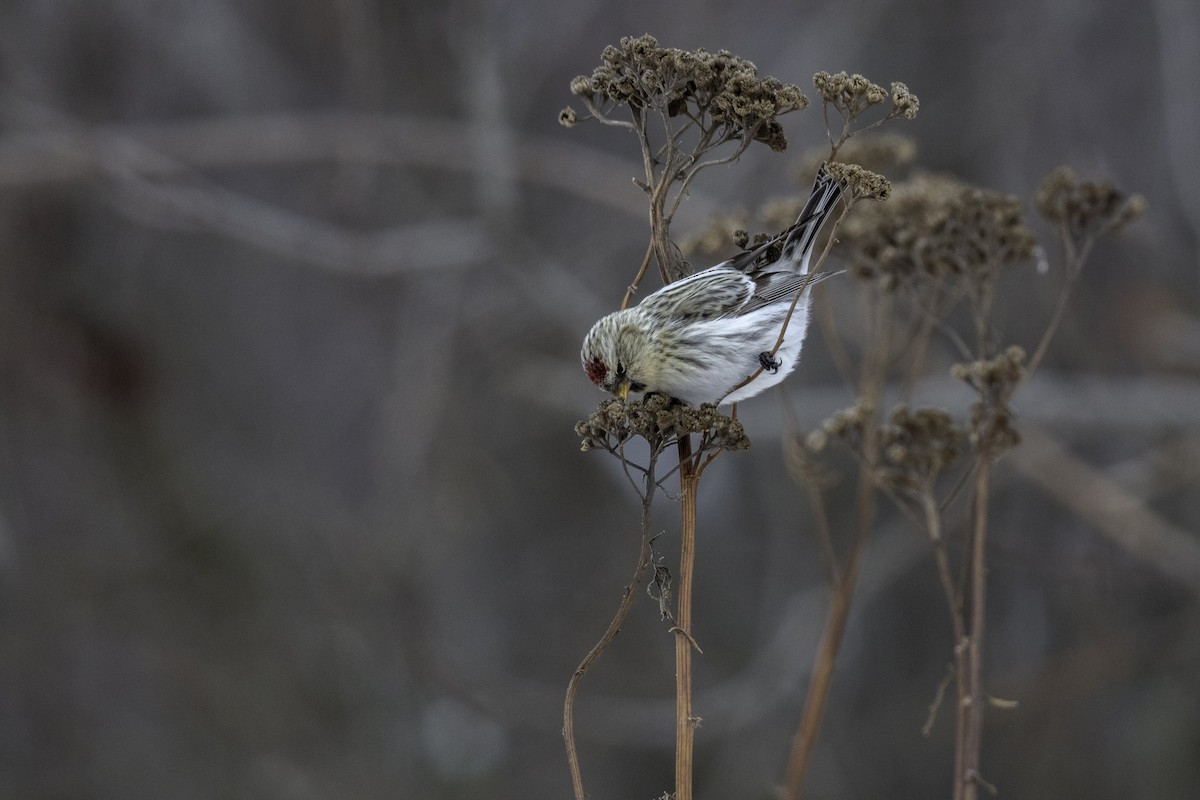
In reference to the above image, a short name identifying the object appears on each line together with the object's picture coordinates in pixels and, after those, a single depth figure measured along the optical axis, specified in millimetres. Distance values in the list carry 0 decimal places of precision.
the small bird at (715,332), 4820
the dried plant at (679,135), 3197
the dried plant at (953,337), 4016
